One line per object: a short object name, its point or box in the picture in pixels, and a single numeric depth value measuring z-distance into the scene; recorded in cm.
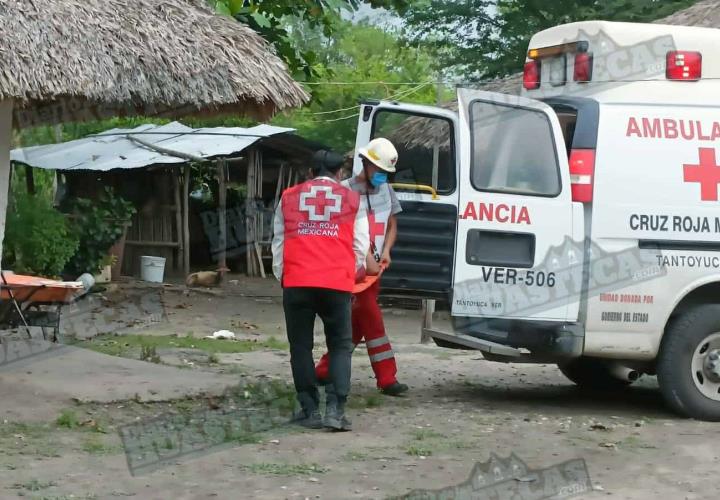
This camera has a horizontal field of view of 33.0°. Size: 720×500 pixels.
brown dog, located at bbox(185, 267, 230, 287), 2084
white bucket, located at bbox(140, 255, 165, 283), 2105
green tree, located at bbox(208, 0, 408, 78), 1359
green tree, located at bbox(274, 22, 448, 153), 3544
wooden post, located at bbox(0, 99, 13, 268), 912
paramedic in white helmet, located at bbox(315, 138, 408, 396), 849
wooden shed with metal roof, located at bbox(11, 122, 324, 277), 2175
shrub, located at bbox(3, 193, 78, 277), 1697
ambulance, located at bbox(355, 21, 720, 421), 846
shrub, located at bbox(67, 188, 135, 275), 1892
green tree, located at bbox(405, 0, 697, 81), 2354
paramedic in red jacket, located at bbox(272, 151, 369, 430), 768
